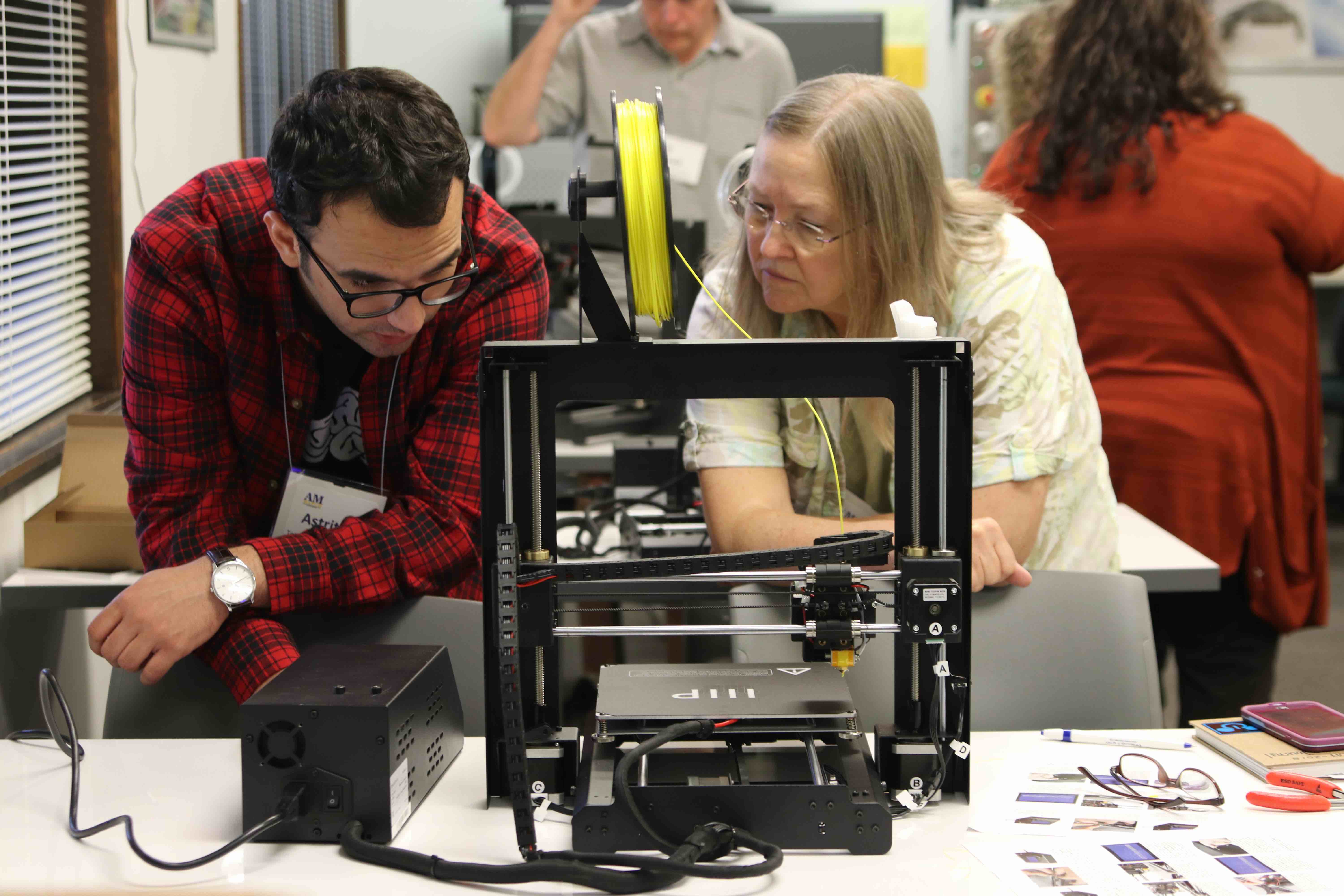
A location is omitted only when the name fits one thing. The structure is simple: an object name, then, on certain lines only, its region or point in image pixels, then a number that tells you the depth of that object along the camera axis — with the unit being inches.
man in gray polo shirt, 136.7
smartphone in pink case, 47.9
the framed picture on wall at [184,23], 108.0
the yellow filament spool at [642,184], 40.1
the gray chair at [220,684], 58.6
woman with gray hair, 62.9
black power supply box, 41.5
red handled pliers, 43.8
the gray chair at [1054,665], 58.1
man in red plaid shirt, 55.9
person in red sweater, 85.7
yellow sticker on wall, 216.2
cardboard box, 75.2
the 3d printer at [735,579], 42.7
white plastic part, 44.6
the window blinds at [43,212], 85.7
